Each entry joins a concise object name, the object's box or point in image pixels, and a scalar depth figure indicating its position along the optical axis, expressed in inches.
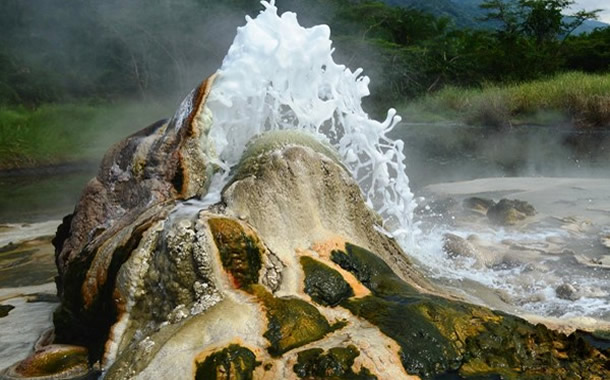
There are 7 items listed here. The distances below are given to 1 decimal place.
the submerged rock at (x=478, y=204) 272.7
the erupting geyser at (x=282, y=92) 162.6
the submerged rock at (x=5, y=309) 161.8
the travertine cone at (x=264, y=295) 97.9
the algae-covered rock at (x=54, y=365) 115.7
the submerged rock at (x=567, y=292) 157.3
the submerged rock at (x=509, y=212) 246.8
